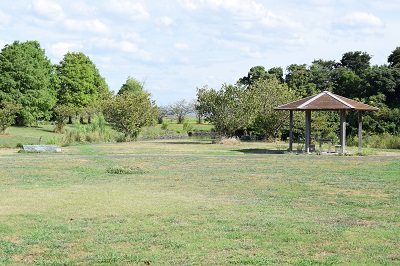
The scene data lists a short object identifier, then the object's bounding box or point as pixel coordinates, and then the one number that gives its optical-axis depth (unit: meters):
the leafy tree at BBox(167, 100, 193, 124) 80.61
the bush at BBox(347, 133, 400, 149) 31.94
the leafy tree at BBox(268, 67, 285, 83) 59.44
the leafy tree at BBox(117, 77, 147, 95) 77.78
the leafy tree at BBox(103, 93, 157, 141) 38.97
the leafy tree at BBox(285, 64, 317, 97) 47.67
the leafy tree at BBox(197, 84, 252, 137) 36.78
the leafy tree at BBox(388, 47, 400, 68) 48.15
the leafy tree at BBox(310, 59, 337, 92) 50.49
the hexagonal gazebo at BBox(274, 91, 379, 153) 26.64
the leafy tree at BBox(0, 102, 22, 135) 42.27
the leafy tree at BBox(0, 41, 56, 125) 52.38
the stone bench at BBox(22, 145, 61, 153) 25.67
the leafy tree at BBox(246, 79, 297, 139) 38.38
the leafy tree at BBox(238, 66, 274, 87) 58.73
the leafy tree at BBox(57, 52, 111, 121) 64.19
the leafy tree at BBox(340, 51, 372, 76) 57.31
